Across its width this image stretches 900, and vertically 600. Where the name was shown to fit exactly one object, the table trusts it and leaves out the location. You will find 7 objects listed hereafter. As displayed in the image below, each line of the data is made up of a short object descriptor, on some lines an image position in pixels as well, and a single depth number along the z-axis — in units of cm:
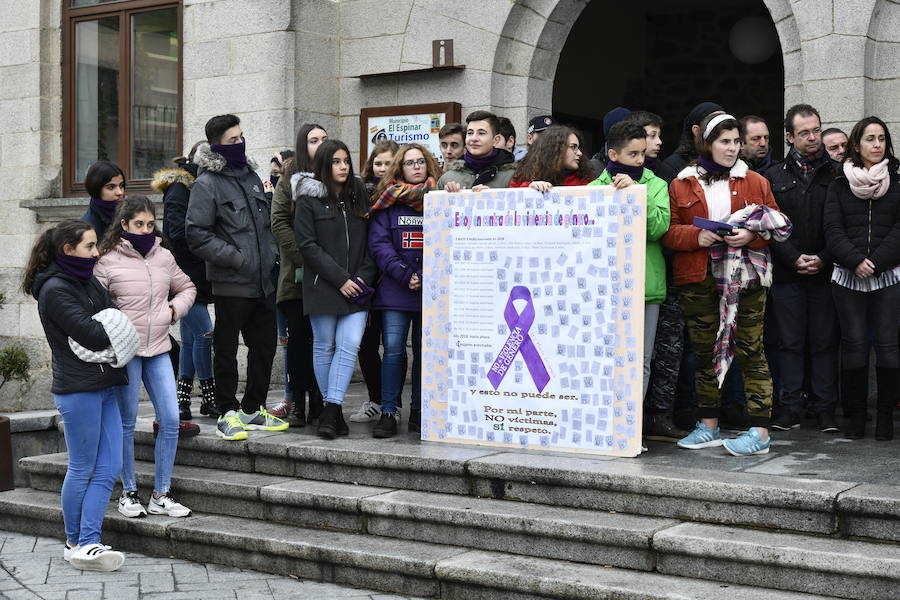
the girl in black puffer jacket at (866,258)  636
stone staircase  474
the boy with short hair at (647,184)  604
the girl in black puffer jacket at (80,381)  557
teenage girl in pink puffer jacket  606
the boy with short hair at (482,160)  663
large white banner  592
